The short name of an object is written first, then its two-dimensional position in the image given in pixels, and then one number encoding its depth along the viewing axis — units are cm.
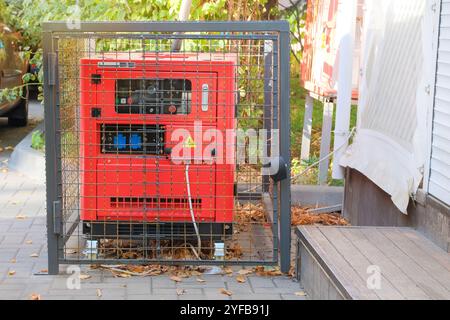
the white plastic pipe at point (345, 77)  784
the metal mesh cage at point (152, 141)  562
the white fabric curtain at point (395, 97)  588
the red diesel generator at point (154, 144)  573
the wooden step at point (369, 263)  449
